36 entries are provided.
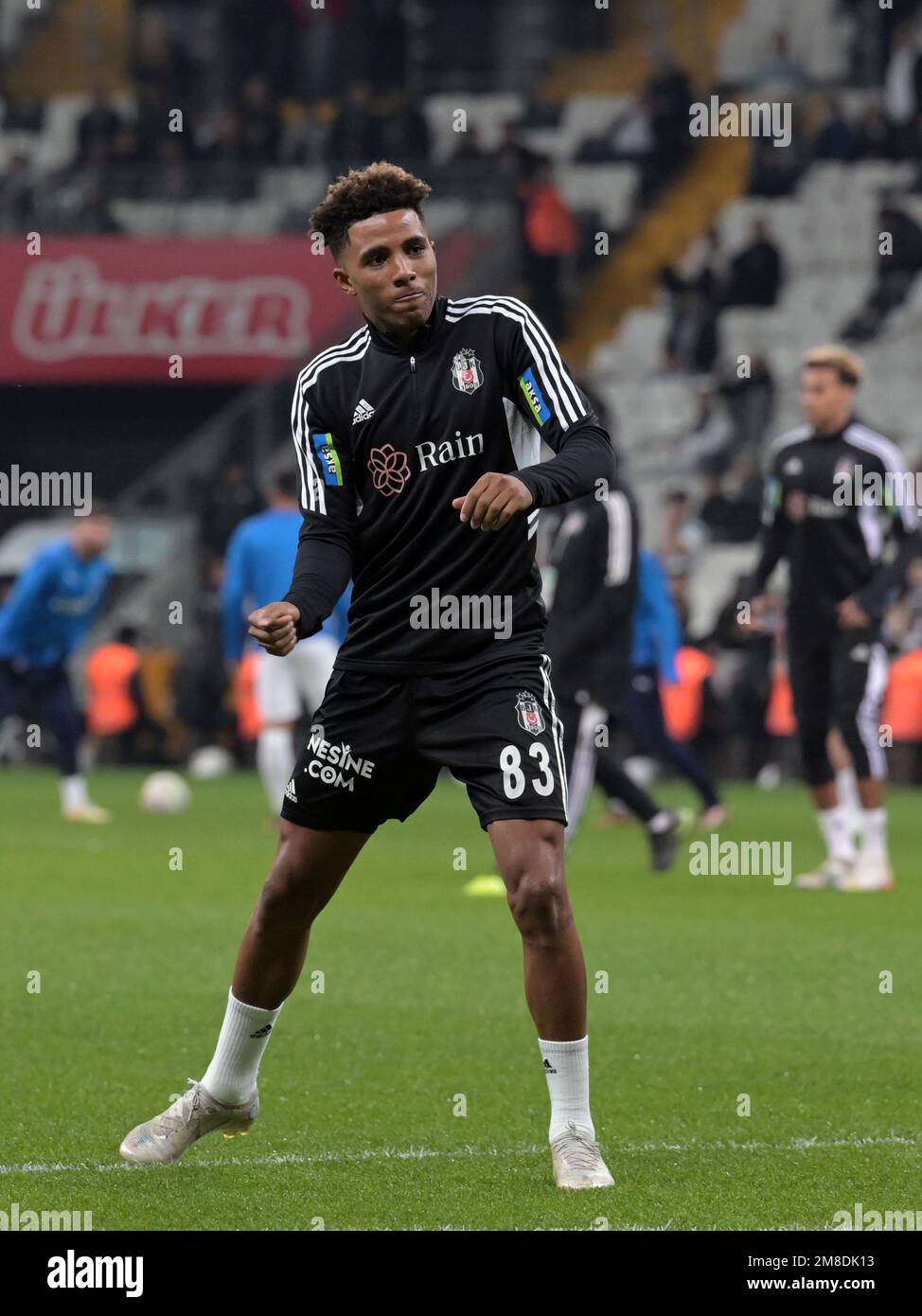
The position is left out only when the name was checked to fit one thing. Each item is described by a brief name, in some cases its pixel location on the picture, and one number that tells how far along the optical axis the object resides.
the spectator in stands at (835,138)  26.39
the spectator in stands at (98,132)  28.33
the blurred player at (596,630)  12.17
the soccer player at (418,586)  5.48
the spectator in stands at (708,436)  24.08
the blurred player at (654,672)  15.38
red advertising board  26.14
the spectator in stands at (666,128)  27.14
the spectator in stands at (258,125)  28.12
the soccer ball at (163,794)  16.75
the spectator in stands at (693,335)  25.66
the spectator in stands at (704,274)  25.94
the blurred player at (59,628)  15.82
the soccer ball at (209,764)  21.53
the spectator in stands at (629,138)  27.44
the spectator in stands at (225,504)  23.20
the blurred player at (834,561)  11.19
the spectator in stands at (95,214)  26.66
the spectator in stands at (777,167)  26.59
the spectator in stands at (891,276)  24.94
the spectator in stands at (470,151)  26.91
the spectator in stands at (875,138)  26.36
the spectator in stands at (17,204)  26.73
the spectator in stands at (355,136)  27.52
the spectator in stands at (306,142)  27.72
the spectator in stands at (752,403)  23.62
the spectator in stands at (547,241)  25.95
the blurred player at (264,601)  14.77
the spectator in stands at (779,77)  27.47
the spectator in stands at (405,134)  27.45
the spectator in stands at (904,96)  26.09
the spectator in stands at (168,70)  29.56
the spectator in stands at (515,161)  26.19
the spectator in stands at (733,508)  23.06
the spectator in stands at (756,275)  25.59
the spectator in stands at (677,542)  21.72
